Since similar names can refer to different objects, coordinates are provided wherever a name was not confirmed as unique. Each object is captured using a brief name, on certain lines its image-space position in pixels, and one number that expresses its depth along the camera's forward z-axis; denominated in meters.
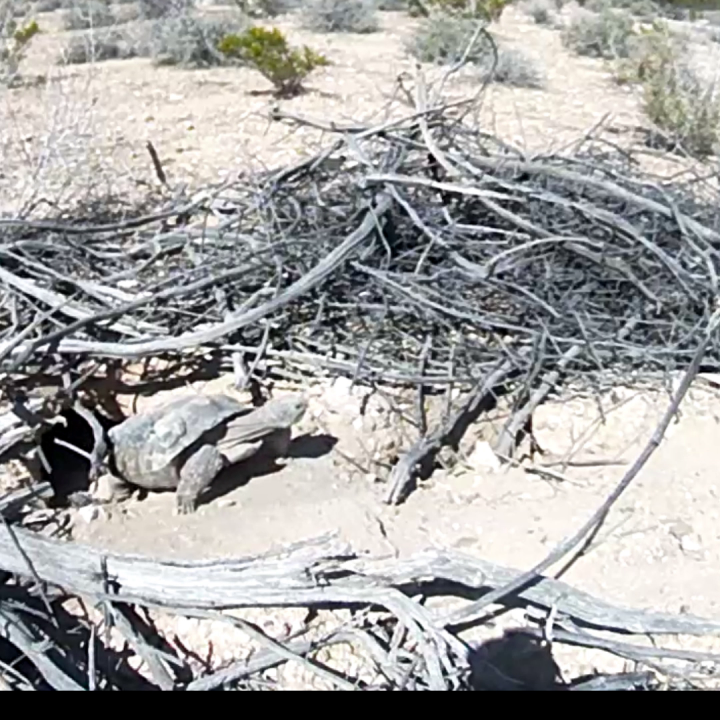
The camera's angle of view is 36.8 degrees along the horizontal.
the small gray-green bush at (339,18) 12.99
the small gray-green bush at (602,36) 11.80
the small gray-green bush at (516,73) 9.84
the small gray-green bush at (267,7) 14.35
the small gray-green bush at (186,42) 10.33
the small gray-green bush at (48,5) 15.24
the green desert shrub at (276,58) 9.04
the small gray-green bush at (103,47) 10.68
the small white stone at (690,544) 3.46
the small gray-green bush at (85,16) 12.84
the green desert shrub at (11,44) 8.53
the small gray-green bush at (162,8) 11.81
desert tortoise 3.59
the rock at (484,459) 3.88
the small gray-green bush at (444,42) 10.53
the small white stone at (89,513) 3.61
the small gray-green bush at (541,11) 14.66
